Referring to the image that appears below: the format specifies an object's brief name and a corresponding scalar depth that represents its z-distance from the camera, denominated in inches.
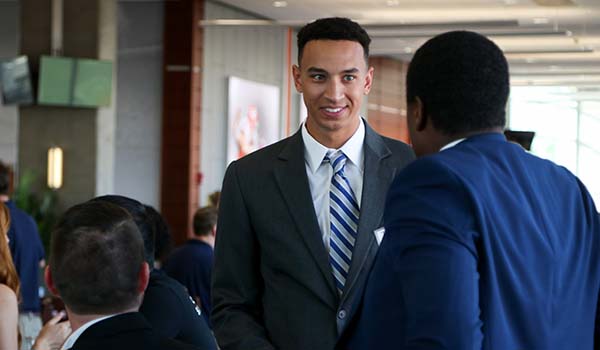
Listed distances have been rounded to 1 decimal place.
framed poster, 653.3
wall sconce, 518.9
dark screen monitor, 506.3
